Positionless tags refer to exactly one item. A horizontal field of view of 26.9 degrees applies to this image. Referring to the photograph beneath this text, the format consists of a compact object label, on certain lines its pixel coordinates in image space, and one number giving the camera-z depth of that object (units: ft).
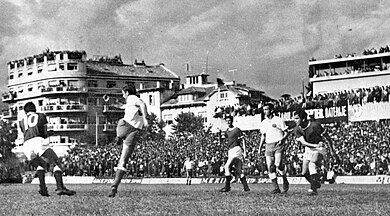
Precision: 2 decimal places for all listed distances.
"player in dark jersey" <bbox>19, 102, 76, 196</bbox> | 59.47
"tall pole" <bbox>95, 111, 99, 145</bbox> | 348.12
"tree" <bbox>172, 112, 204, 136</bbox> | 348.59
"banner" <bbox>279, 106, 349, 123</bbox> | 171.81
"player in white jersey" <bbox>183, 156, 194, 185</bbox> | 135.54
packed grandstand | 130.31
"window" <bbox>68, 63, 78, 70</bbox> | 393.70
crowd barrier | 112.39
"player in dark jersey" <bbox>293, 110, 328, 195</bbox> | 63.00
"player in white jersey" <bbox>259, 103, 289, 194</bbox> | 65.72
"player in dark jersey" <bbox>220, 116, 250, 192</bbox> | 70.03
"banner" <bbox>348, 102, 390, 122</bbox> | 168.35
